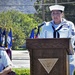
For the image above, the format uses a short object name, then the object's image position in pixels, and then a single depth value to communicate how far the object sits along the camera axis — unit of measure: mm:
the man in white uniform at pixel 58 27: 6812
